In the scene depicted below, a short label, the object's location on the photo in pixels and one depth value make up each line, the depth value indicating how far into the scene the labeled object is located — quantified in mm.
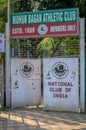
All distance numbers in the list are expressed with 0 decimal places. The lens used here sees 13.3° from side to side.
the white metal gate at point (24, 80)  13438
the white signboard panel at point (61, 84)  12438
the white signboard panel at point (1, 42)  11712
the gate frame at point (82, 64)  12405
